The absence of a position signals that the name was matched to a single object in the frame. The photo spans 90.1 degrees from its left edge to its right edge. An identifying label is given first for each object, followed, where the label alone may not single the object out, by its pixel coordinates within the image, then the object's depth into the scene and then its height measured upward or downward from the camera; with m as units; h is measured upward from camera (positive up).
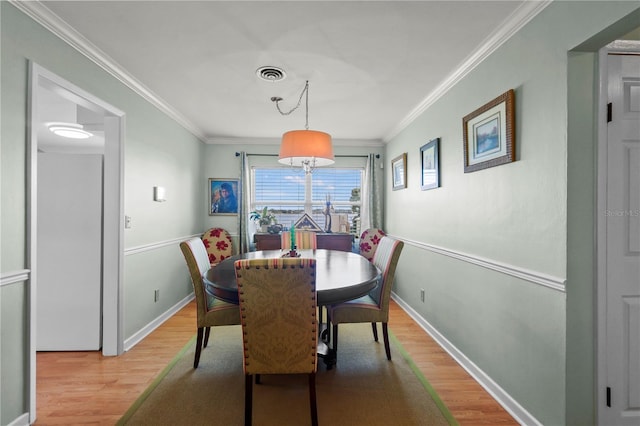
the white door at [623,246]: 1.60 -0.15
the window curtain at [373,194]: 5.20 +0.33
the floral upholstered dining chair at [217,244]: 4.65 -0.45
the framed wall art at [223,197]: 5.13 +0.27
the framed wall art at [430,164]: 3.14 +0.52
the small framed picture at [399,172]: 4.17 +0.59
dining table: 1.93 -0.44
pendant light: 2.55 +0.55
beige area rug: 1.92 -1.23
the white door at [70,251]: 2.81 -0.33
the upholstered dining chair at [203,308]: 2.39 -0.72
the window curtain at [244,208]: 5.04 +0.09
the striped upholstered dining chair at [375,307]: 2.49 -0.73
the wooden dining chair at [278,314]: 1.66 -0.54
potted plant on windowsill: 5.02 -0.08
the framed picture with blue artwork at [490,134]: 1.99 +0.56
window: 5.37 +0.37
